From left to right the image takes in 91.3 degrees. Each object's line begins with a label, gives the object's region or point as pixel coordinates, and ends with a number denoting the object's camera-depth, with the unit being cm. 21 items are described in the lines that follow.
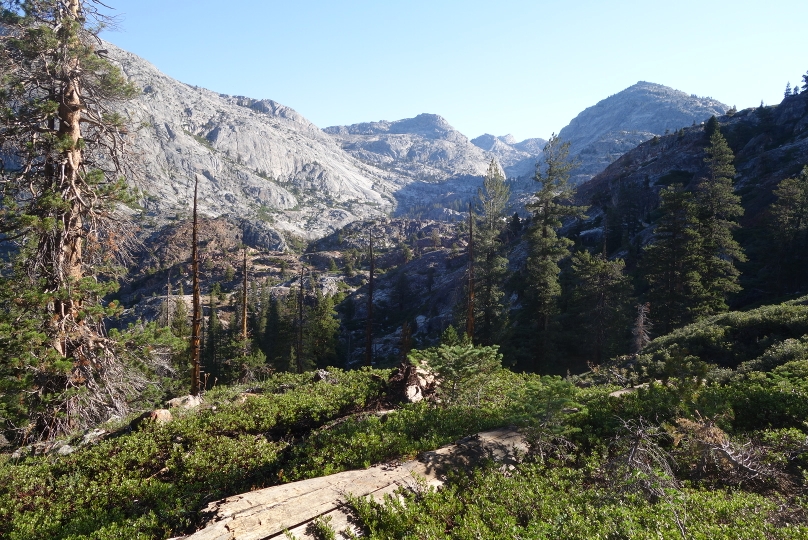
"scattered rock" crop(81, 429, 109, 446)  934
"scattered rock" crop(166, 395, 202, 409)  1209
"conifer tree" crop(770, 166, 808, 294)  3144
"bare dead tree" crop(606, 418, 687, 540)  475
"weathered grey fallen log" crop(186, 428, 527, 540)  476
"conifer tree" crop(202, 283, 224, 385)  4881
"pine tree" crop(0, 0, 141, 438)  908
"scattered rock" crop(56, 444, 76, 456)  870
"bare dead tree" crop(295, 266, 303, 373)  3957
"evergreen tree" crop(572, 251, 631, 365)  2936
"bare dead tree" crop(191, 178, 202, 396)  1852
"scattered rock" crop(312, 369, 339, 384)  1428
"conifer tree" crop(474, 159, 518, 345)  2953
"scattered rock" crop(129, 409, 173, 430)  970
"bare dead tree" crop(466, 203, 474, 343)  2688
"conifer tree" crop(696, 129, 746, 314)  2427
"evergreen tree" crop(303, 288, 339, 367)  4409
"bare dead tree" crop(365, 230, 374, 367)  2993
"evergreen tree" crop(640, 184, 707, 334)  2405
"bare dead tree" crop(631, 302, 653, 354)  2423
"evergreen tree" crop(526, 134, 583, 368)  2742
